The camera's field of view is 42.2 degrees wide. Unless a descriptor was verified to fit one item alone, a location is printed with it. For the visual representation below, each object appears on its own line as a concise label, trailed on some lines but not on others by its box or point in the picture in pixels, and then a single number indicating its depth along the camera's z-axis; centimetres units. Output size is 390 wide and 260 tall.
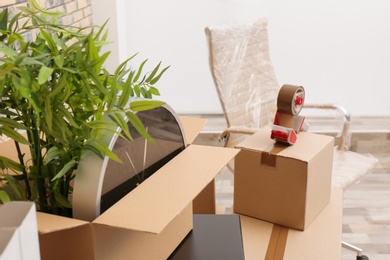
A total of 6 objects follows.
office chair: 248
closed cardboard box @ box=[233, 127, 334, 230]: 162
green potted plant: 84
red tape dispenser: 167
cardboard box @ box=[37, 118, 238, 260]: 87
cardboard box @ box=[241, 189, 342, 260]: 153
